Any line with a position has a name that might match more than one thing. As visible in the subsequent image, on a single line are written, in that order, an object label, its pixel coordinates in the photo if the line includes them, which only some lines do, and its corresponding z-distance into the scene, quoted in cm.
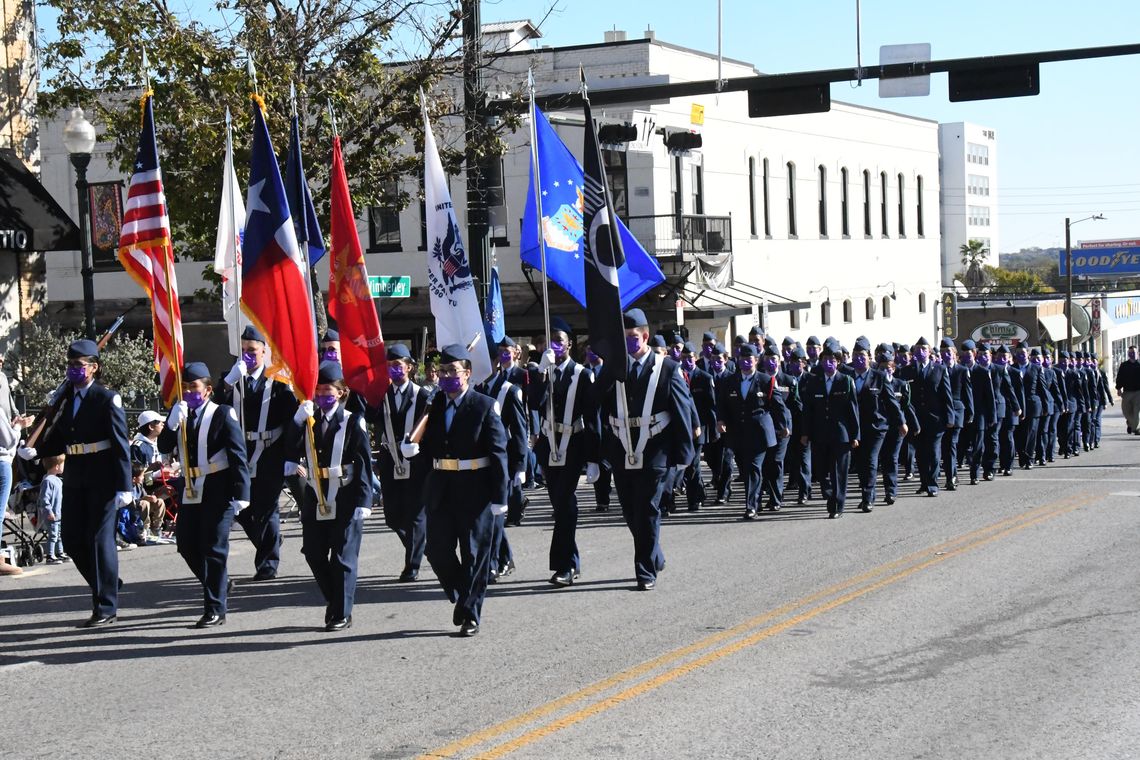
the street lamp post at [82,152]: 1622
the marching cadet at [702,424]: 1644
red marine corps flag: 1131
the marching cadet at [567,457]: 1135
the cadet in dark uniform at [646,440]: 1106
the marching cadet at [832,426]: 1579
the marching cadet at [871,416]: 1638
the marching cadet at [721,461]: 1739
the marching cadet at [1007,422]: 2044
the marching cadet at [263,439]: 1192
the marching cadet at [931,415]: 1778
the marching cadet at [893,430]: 1688
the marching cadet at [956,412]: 1829
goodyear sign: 10425
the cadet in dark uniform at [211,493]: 998
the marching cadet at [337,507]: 969
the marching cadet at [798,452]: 1691
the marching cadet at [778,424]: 1650
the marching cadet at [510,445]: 1066
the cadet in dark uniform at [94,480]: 1019
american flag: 1181
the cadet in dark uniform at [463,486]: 945
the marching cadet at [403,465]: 1149
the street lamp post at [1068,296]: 5625
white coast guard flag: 1209
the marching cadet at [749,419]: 1580
